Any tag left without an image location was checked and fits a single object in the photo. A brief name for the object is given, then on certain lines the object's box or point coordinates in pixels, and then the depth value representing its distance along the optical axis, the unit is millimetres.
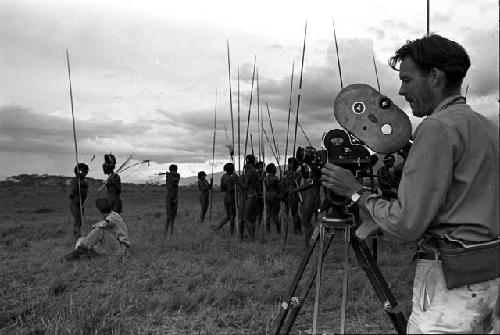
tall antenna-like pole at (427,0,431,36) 3347
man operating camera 1770
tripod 2785
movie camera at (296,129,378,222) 2441
